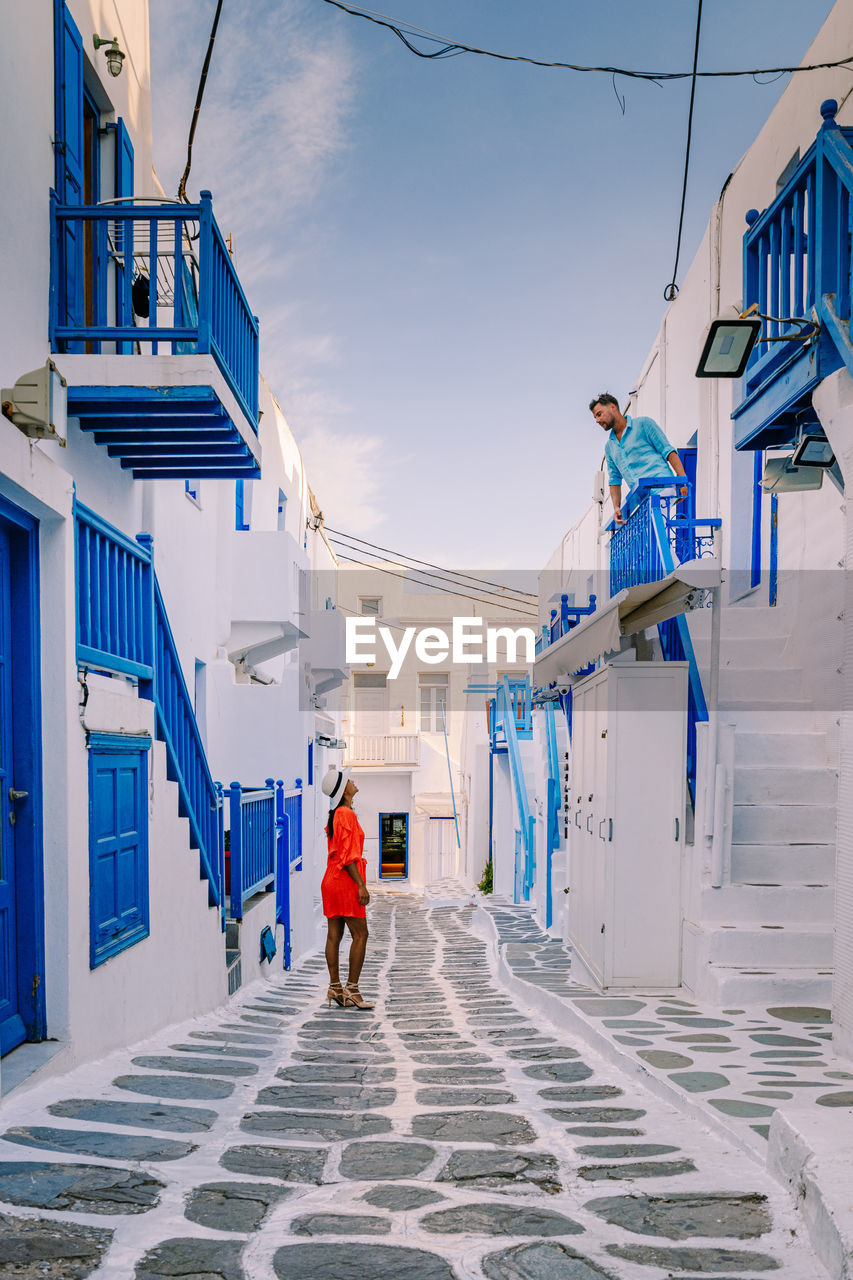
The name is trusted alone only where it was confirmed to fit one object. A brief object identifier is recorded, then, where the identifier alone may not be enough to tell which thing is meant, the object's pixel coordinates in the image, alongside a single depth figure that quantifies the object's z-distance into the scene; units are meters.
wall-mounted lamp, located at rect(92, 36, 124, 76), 6.88
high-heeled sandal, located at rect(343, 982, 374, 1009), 7.95
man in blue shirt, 8.24
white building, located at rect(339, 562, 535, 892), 29.73
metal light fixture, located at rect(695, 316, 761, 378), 5.05
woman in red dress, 7.73
